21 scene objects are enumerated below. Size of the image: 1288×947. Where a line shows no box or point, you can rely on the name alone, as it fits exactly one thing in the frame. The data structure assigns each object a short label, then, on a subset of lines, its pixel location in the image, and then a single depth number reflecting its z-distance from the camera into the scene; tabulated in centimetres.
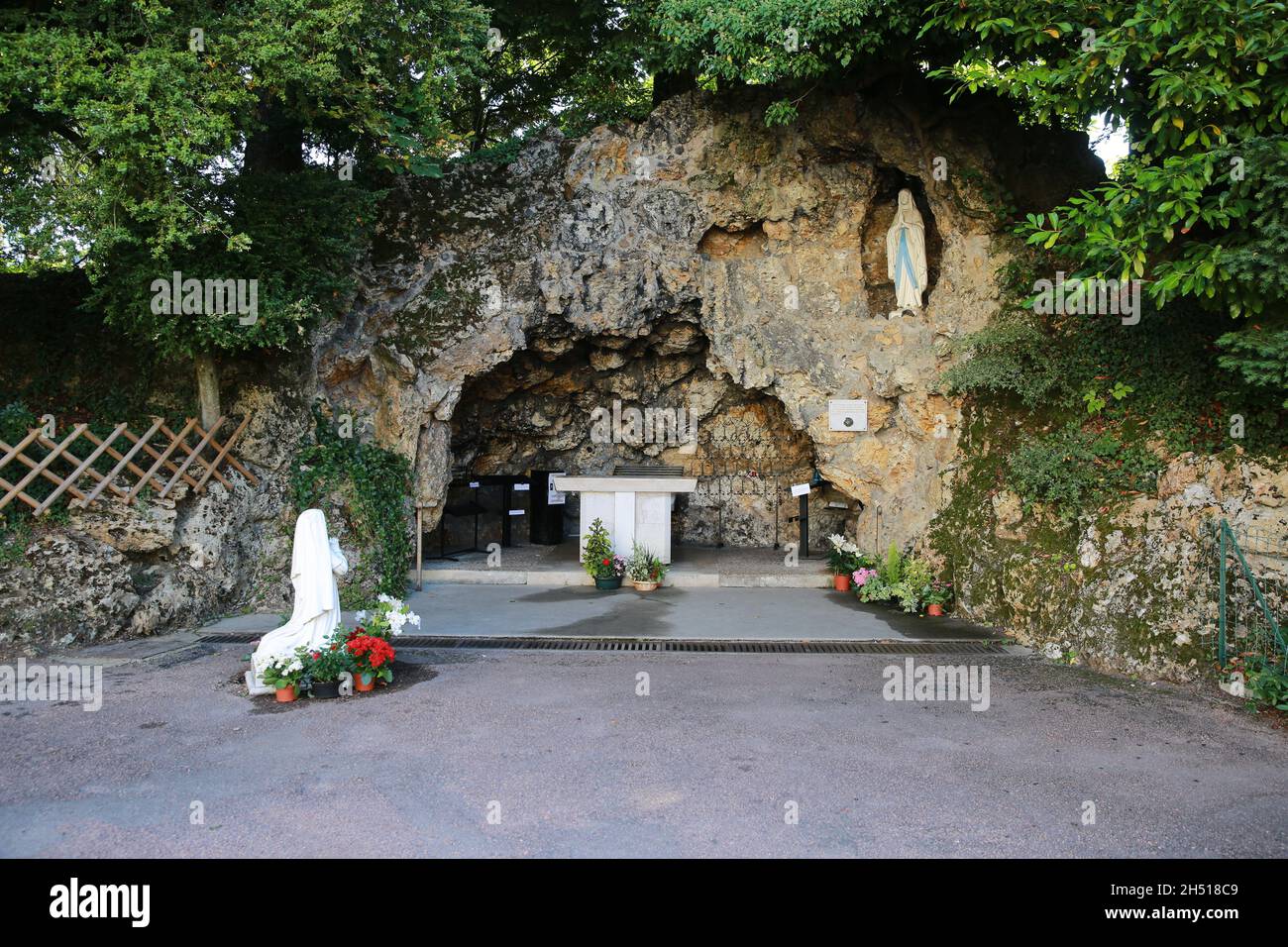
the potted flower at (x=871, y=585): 1180
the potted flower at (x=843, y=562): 1287
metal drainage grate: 918
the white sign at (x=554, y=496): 1726
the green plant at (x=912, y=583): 1120
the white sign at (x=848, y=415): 1338
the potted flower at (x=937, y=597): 1106
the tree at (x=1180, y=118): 646
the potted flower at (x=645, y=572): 1297
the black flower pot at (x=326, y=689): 718
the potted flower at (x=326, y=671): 715
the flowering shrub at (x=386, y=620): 784
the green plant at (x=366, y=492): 1145
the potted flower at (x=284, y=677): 704
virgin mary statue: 1301
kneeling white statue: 727
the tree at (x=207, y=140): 860
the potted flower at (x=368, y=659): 730
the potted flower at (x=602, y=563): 1292
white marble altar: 1361
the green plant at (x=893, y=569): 1180
